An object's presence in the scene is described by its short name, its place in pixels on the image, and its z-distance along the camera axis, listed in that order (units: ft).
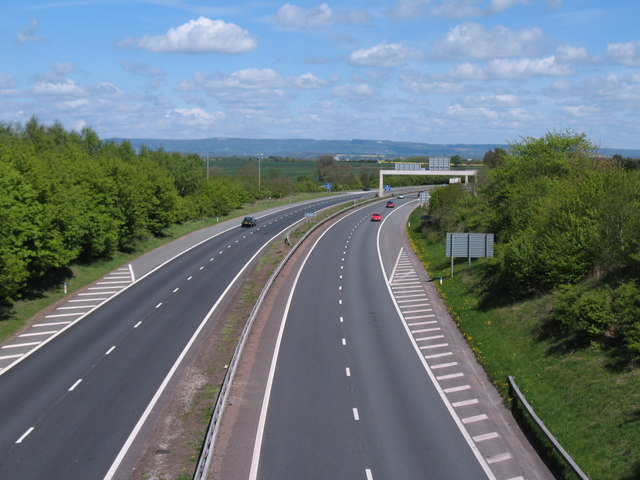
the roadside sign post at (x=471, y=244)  146.61
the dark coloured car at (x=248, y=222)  272.10
